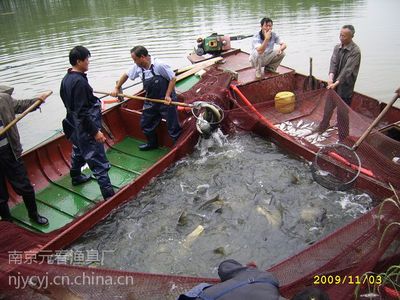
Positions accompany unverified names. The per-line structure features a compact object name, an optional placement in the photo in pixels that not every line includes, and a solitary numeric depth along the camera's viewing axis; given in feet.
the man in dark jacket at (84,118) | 17.52
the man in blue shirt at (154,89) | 23.17
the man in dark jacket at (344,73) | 23.25
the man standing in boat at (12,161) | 17.22
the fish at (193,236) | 18.67
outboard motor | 37.91
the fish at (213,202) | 21.12
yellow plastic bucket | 28.76
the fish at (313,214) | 19.84
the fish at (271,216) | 19.81
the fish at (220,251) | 17.97
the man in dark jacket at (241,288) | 8.09
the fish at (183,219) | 19.90
